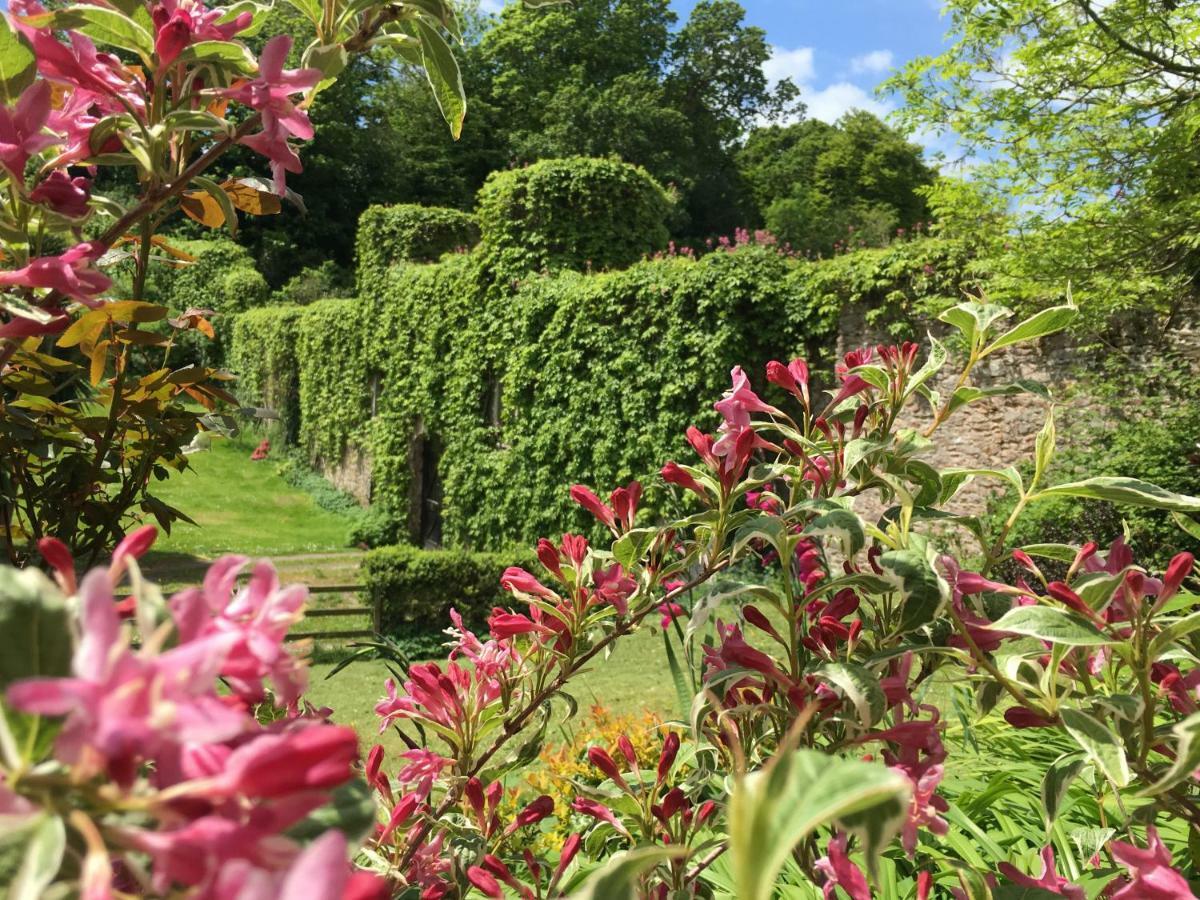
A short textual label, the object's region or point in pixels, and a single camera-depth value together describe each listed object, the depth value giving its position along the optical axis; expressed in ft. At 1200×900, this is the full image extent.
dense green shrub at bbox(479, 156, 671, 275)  31.94
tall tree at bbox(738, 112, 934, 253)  86.79
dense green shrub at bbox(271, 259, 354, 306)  62.80
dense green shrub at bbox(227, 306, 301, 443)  54.70
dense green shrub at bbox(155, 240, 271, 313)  67.87
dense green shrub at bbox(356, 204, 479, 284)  41.27
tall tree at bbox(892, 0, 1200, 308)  17.43
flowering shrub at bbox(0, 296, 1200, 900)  0.89
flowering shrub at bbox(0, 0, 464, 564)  2.03
